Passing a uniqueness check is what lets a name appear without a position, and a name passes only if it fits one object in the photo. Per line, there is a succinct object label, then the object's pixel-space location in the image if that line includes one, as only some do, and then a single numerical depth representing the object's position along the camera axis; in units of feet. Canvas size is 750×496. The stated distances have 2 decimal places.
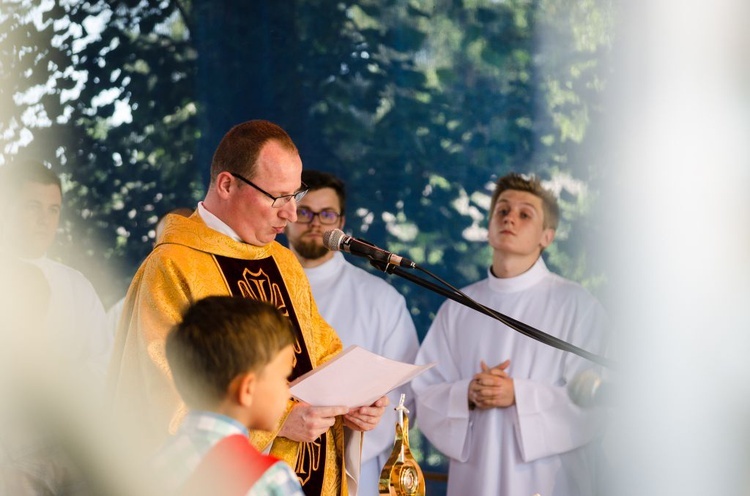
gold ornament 18.15
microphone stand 17.37
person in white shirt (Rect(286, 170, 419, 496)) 31.22
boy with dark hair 12.00
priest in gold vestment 18.30
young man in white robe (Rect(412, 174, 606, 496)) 28.76
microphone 17.24
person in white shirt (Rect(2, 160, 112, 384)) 30.73
